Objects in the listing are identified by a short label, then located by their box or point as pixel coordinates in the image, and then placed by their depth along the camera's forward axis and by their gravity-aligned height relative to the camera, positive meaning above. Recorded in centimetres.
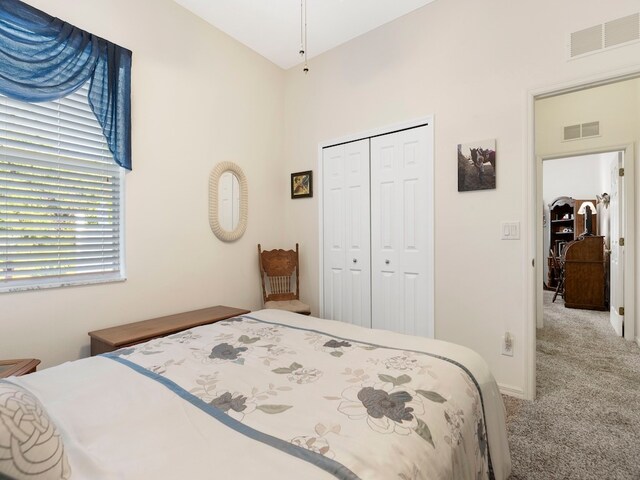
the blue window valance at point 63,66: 180 +106
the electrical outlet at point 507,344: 237 -84
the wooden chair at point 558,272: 572 -76
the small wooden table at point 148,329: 193 -63
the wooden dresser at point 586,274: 482 -66
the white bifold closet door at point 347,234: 312 +0
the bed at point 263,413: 70 -51
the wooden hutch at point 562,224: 620 +15
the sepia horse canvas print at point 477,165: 242 +52
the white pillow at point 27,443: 61 -42
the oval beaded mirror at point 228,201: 292 +33
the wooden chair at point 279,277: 331 -46
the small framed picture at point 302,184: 351 +56
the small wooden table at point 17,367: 144 -62
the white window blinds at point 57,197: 185 +25
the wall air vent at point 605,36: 197 +125
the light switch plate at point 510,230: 232 +2
